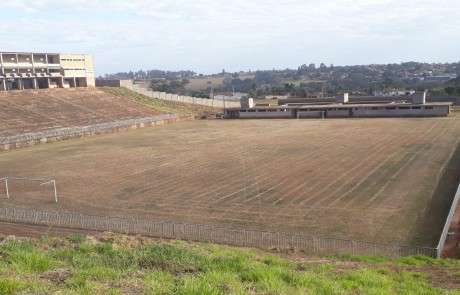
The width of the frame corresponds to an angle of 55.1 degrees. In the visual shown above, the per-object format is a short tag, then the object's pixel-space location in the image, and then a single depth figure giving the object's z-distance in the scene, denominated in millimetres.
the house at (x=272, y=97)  150500
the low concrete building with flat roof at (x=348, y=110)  83000
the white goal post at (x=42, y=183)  31378
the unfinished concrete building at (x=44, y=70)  93312
